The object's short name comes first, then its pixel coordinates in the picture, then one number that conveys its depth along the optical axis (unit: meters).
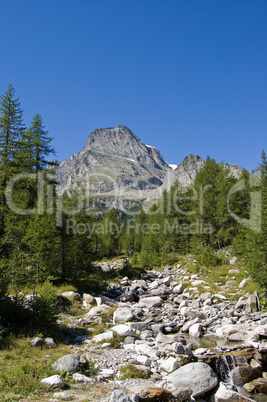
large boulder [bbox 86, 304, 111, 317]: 18.39
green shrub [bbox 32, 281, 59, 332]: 13.34
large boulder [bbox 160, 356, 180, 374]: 10.33
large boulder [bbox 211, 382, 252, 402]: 9.13
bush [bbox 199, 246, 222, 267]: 31.02
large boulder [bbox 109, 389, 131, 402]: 7.20
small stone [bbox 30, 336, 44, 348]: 11.31
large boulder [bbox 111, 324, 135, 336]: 14.86
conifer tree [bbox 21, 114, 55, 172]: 29.47
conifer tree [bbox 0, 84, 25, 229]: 24.81
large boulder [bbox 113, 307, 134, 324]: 17.94
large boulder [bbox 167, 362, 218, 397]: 9.26
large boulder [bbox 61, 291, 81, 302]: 20.56
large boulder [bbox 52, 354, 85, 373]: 9.51
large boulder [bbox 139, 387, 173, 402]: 7.96
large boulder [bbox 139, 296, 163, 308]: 23.86
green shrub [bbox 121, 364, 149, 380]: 9.72
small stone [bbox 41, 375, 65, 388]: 8.31
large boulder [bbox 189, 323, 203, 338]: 15.60
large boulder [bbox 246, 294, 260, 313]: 17.47
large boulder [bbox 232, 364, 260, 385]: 10.82
